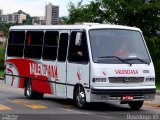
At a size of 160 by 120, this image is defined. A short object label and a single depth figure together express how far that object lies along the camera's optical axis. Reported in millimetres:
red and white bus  16609
